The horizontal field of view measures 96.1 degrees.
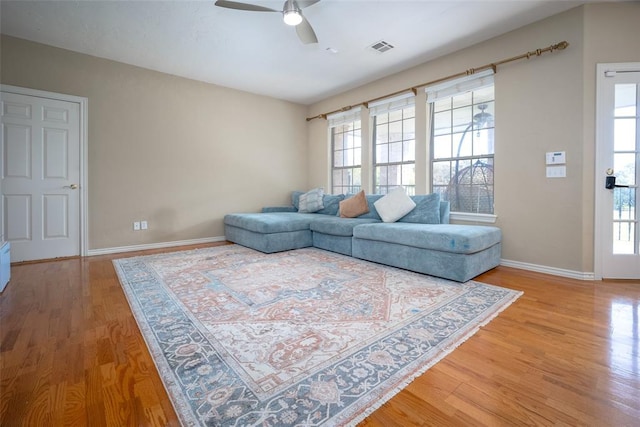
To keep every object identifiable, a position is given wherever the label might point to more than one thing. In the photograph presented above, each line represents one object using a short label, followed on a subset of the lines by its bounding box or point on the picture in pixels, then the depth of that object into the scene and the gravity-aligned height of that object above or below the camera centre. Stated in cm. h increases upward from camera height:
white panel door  343 +41
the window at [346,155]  535 +107
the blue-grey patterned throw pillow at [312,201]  506 +17
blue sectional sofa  277 -31
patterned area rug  119 -75
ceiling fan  248 +178
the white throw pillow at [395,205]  376 +8
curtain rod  294 +173
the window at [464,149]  362 +84
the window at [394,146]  446 +107
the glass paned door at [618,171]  279 +40
